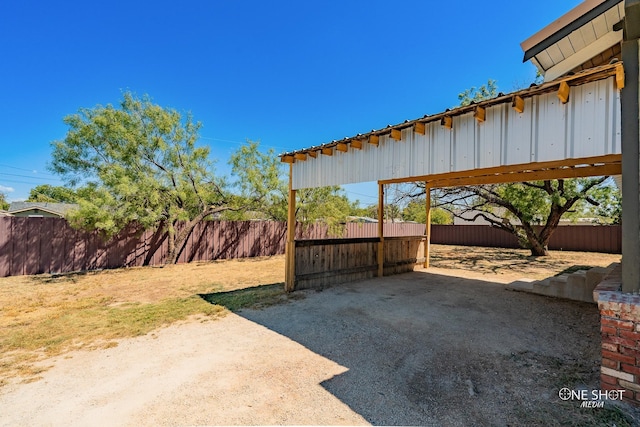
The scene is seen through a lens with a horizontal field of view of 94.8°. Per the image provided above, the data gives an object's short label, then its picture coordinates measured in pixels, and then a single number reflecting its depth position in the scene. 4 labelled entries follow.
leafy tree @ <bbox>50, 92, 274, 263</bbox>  8.13
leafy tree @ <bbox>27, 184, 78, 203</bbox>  8.30
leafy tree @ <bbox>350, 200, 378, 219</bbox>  37.85
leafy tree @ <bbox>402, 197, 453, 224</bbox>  29.56
